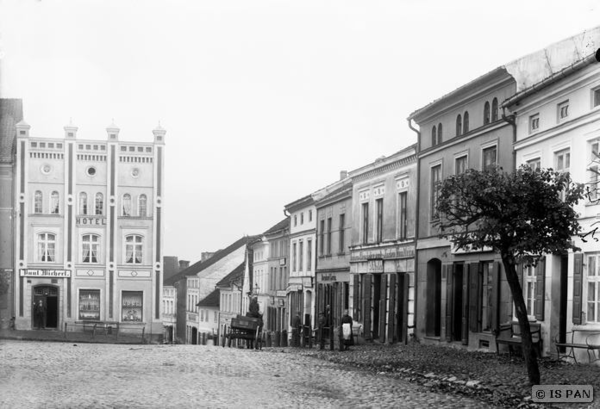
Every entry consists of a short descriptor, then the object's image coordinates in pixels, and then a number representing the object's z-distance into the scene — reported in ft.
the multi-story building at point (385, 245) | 110.83
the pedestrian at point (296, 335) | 129.18
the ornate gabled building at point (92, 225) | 208.44
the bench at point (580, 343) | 68.54
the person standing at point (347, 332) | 106.11
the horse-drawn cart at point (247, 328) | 116.47
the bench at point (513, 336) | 76.69
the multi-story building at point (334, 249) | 138.62
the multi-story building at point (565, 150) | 69.82
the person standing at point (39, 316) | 203.51
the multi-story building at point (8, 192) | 197.16
